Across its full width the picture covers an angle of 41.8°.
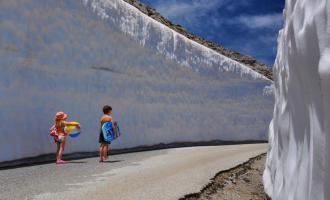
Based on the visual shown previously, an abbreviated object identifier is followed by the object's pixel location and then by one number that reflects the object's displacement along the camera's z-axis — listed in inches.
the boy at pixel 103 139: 381.7
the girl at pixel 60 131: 372.2
